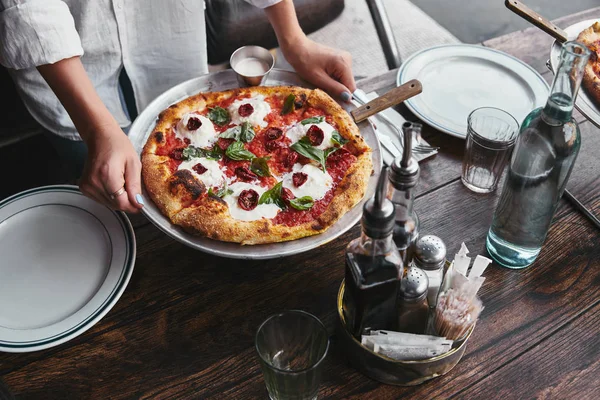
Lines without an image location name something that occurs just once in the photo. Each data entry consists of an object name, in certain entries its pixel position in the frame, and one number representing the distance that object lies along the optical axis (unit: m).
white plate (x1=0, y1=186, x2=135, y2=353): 1.10
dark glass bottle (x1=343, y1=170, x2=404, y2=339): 0.80
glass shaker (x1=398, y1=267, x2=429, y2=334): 0.96
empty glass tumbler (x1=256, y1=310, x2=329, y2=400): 0.93
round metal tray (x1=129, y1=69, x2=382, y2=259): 1.18
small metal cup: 1.53
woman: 1.27
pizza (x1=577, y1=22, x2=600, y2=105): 1.69
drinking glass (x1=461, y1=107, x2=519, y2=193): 1.35
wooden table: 1.06
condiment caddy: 0.91
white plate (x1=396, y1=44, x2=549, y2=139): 1.60
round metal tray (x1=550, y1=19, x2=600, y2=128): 1.37
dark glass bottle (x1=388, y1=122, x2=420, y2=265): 0.84
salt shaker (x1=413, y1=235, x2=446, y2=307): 0.99
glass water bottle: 0.96
